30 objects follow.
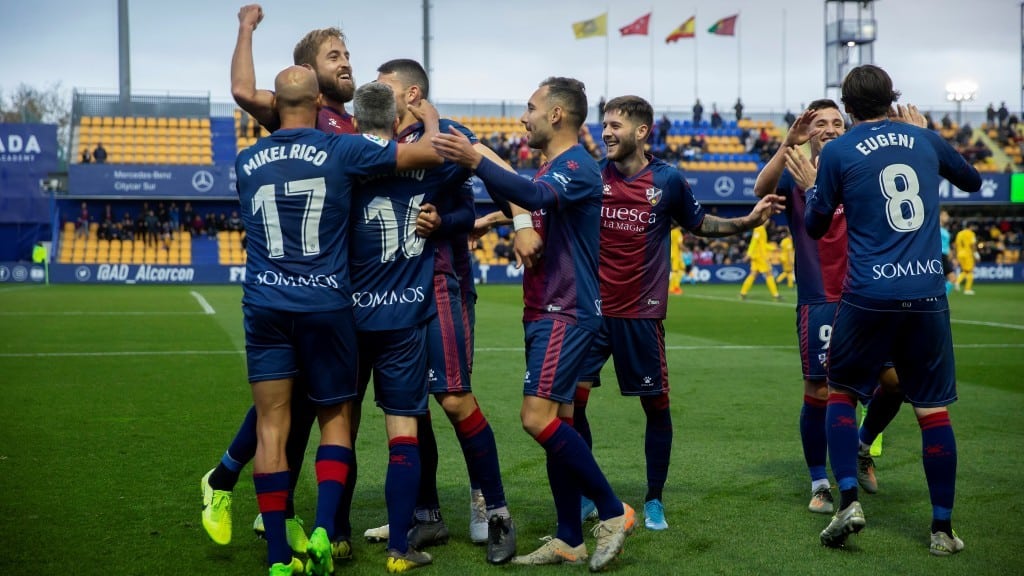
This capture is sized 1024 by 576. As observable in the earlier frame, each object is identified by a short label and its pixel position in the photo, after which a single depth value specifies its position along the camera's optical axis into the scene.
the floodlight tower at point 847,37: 48.47
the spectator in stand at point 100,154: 39.28
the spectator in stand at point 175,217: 40.06
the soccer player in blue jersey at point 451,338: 4.98
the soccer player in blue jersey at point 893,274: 5.04
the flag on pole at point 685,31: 50.00
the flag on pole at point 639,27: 48.84
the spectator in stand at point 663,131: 44.59
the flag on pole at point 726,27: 49.59
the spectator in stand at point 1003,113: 49.31
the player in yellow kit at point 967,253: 30.62
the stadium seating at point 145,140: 41.50
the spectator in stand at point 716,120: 47.47
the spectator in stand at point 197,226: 40.25
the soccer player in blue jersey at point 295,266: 4.55
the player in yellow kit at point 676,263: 29.88
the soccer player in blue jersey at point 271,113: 4.95
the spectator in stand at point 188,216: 40.44
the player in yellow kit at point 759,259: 26.20
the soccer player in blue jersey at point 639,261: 5.73
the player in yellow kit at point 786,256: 30.62
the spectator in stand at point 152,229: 38.84
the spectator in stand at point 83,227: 39.06
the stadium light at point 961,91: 59.56
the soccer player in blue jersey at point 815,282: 6.07
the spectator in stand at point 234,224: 41.00
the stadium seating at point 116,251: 38.22
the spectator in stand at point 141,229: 39.47
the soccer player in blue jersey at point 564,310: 4.89
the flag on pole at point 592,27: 48.75
